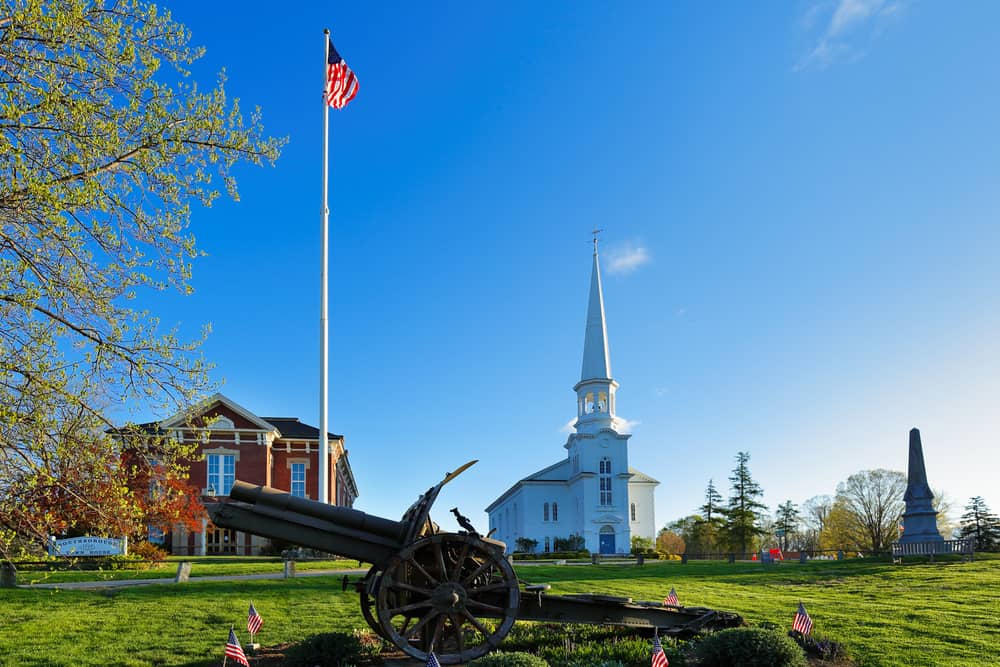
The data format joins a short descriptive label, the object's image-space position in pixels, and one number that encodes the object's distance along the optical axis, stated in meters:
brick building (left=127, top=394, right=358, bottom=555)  44.88
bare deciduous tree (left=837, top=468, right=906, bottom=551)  71.75
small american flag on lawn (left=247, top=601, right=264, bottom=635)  12.95
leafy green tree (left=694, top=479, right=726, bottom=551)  81.62
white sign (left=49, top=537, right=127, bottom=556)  31.19
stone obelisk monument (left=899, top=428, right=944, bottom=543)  40.59
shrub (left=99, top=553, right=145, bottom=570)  23.07
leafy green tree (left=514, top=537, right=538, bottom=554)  71.94
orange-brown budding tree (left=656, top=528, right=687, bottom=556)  97.47
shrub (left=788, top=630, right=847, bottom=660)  11.91
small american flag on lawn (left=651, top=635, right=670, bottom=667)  9.56
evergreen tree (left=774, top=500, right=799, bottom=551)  91.47
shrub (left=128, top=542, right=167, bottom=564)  28.73
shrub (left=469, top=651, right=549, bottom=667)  9.77
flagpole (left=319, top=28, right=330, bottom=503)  31.77
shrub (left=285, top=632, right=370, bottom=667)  11.10
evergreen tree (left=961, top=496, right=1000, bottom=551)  50.59
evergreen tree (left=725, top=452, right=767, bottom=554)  78.25
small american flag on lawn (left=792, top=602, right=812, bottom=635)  11.95
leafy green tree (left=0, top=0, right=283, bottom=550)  9.73
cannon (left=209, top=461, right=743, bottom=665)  10.36
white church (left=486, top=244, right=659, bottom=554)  68.56
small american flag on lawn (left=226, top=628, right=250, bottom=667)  10.44
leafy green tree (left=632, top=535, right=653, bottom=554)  69.25
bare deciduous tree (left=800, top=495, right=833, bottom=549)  88.75
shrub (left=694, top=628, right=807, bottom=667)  10.45
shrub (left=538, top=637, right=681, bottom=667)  11.26
